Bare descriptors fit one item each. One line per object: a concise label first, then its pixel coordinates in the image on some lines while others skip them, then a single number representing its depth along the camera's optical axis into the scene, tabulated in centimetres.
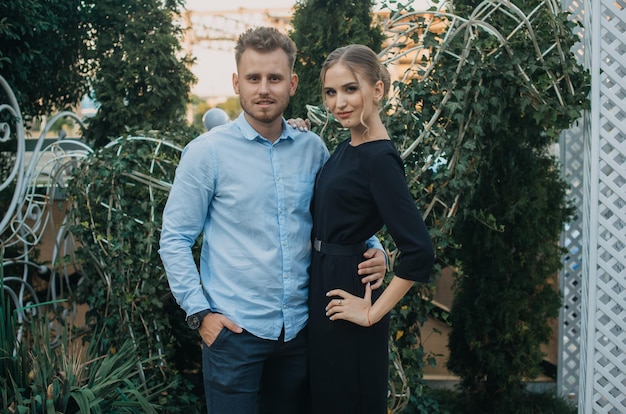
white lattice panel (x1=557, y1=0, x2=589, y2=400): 459
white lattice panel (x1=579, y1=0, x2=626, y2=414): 305
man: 194
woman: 177
